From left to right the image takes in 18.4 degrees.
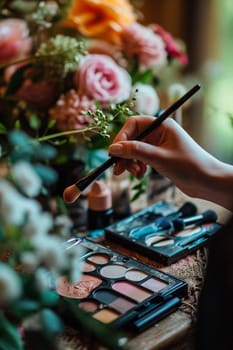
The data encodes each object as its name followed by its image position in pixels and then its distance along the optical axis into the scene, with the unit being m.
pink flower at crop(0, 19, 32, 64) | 0.99
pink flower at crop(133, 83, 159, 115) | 0.92
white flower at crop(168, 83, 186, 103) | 0.99
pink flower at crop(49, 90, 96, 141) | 0.88
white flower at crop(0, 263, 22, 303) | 0.50
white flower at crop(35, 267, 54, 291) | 0.53
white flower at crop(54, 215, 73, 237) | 0.83
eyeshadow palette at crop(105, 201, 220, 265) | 0.80
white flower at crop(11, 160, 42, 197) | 0.53
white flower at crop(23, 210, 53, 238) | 0.52
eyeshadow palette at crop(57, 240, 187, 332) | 0.68
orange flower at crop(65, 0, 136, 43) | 0.99
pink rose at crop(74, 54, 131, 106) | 0.89
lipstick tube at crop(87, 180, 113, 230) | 0.87
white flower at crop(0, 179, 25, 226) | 0.51
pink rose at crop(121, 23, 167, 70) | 0.98
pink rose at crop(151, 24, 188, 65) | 1.03
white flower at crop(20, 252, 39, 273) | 0.52
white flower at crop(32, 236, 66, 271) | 0.52
